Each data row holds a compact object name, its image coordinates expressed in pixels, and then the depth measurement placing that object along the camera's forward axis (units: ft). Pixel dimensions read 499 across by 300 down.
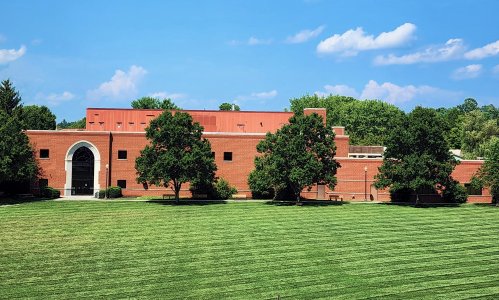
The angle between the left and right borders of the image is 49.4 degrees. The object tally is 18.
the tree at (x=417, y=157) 171.93
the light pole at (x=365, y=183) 195.52
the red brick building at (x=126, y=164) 194.18
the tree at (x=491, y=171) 178.50
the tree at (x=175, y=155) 169.48
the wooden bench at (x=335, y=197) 191.83
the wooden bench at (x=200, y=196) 190.08
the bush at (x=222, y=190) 186.70
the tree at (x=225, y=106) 434.63
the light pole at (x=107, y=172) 193.11
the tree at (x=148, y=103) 415.03
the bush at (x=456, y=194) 186.80
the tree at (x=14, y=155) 167.43
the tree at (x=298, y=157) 169.99
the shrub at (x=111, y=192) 187.52
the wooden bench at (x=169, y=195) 190.90
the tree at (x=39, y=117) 346.33
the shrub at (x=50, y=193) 186.70
